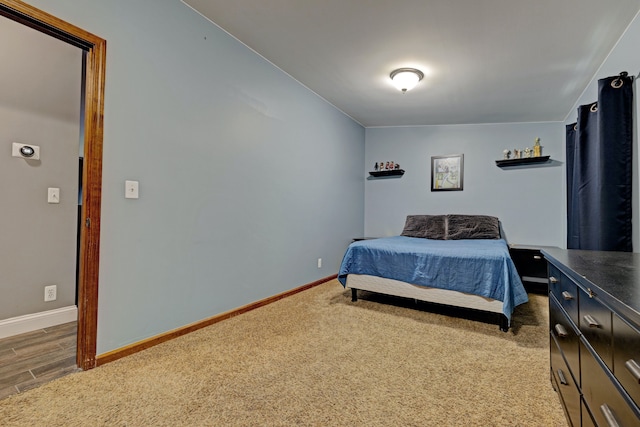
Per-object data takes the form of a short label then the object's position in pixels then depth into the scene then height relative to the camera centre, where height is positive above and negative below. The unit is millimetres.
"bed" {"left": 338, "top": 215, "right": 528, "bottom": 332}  2396 -496
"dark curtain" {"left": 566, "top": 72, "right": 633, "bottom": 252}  2184 +403
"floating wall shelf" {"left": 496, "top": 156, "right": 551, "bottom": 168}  4055 +807
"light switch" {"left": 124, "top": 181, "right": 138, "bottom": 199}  1905 +145
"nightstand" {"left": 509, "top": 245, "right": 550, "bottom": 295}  3791 -619
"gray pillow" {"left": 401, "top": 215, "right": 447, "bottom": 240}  4273 -138
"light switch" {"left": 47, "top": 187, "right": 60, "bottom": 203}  2502 +132
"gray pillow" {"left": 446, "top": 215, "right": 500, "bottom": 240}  4020 -122
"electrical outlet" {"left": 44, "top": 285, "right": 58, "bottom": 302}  2471 -679
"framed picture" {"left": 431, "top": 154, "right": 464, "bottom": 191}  4609 +705
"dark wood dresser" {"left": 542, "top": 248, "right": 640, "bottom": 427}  660 -341
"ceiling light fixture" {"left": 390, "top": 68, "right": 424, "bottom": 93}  2996 +1412
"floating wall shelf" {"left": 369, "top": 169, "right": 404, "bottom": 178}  4809 +713
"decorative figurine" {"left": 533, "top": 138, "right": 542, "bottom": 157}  4137 +971
